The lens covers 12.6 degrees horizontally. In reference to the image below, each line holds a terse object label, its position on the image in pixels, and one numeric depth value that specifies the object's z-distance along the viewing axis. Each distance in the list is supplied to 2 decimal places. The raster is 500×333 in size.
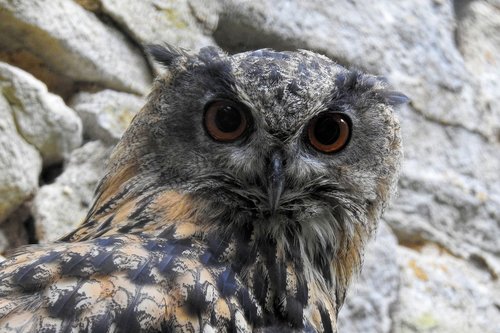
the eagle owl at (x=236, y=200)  1.21
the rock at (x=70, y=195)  1.47
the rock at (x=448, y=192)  1.72
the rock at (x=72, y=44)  1.49
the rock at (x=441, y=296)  1.66
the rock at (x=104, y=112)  1.52
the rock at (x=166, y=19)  1.56
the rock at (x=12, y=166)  1.45
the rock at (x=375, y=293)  1.61
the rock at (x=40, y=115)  1.47
